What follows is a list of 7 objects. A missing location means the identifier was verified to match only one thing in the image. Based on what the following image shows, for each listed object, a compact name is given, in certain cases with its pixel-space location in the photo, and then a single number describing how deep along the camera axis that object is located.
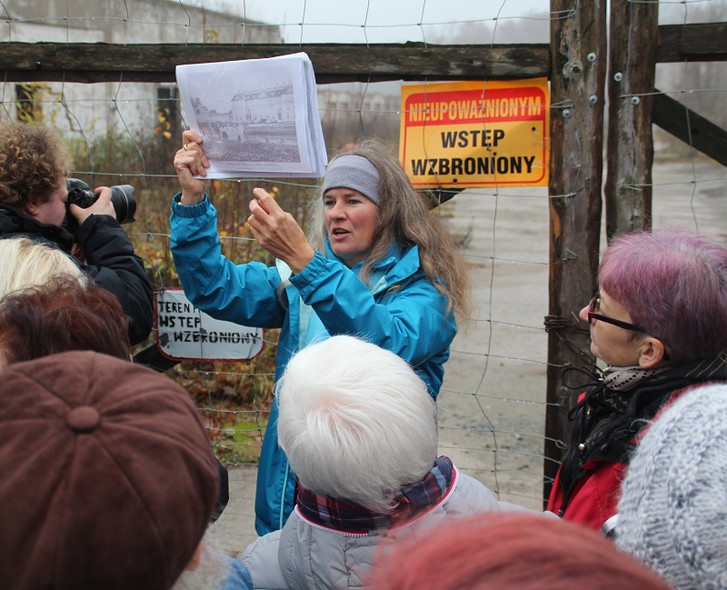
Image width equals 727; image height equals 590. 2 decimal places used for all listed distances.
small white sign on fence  3.17
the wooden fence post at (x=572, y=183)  2.74
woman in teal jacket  2.25
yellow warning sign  2.85
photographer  2.31
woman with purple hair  1.72
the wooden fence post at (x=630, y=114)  2.71
